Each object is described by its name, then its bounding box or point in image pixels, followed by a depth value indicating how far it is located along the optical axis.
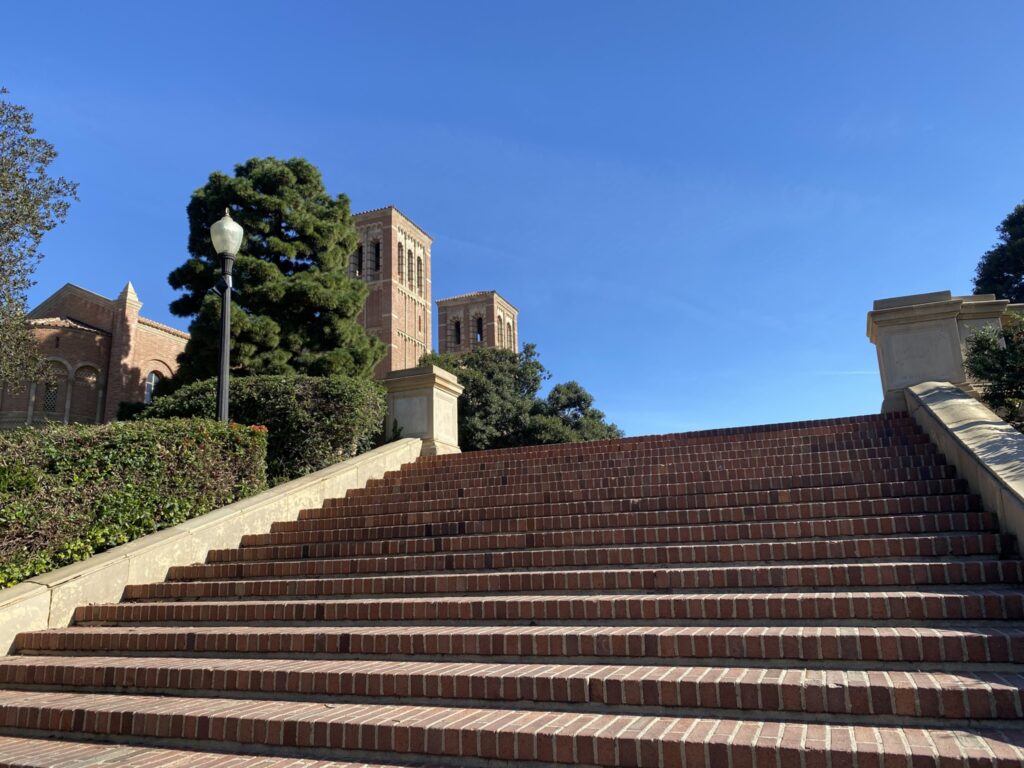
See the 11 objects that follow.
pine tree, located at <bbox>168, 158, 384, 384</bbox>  17.17
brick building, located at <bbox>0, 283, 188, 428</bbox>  32.78
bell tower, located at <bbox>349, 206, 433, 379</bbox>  61.94
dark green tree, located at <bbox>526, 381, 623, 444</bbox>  36.75
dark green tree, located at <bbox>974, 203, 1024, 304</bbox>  36.38
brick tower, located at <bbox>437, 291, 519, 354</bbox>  77.25
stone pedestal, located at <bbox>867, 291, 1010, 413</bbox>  8.67
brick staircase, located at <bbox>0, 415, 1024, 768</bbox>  3.18
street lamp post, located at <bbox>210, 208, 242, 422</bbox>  8.68
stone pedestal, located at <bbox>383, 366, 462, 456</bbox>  10.95
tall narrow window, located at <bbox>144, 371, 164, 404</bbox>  37.03
